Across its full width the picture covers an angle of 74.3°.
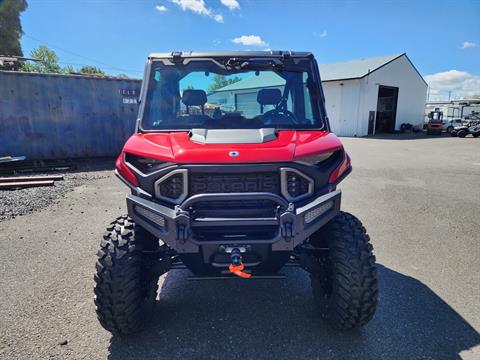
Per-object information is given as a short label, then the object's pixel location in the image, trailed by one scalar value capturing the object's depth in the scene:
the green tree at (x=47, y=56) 54.91
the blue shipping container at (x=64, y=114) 10.08
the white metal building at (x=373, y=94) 28.45
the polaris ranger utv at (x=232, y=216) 2.35
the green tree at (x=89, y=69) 56.00
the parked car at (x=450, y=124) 30.66
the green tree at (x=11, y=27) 33.50
